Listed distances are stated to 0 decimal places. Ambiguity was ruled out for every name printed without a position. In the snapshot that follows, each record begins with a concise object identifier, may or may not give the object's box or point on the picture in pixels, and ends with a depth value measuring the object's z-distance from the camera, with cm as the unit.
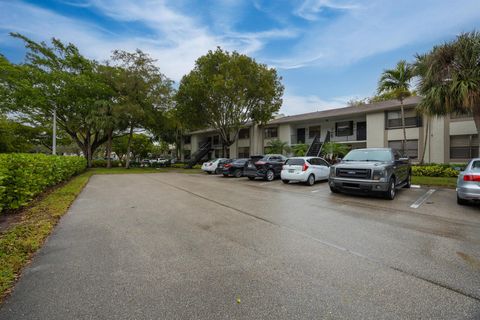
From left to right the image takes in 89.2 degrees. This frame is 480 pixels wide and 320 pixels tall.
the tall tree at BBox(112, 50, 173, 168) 2736
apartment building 1772
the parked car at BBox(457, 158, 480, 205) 653
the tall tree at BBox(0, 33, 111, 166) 2206
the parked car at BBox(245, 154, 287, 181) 1490
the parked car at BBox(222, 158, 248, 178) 1808
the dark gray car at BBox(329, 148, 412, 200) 809
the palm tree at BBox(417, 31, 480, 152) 1101
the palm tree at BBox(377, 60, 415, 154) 1617
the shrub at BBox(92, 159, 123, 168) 3478
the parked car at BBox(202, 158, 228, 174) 2153
